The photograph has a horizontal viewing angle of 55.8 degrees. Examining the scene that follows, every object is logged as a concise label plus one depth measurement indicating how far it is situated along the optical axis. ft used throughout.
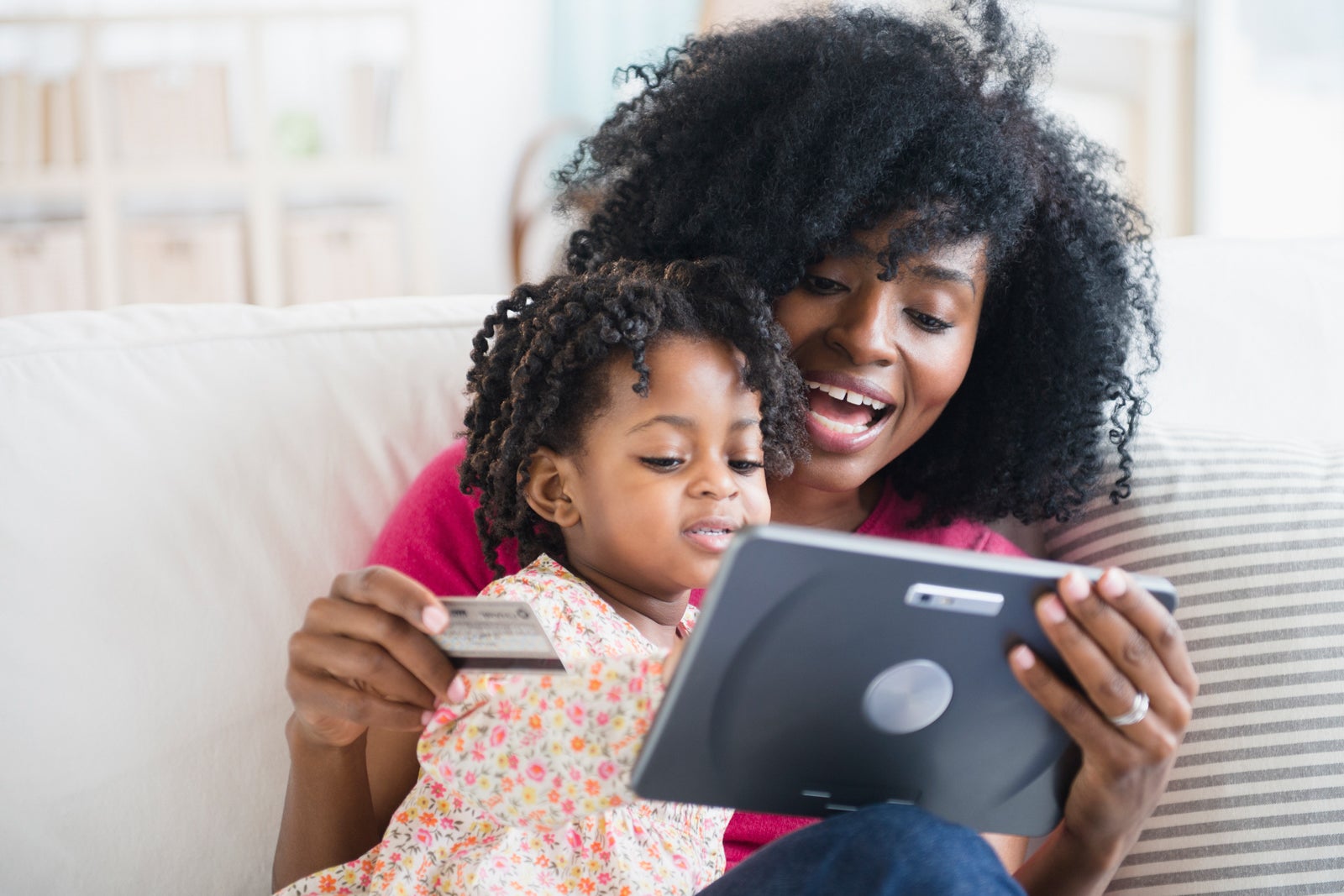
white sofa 4.09
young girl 3.14
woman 3.27
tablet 2.74
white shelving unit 12.87
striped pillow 4.13
